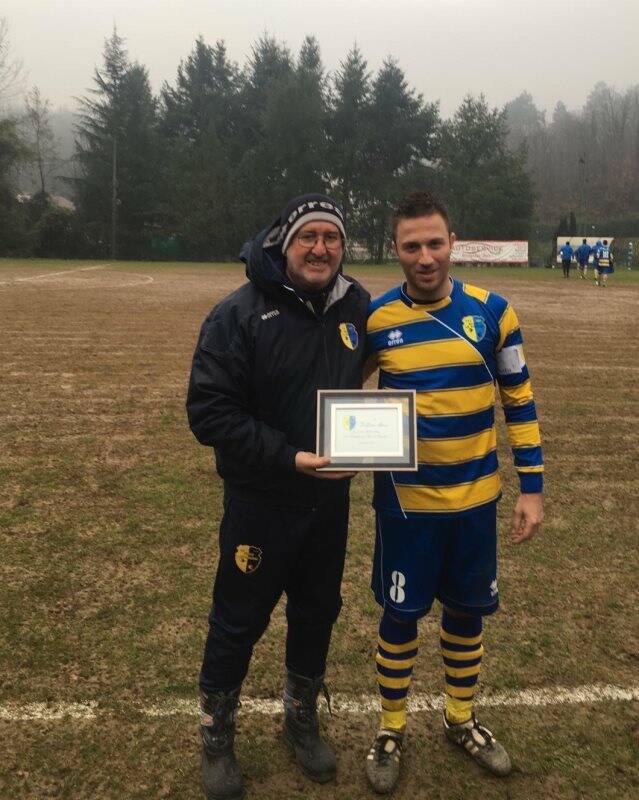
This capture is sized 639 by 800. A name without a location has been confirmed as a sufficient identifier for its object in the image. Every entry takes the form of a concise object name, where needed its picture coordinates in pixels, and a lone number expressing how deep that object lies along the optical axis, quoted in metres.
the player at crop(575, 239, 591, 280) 30.91
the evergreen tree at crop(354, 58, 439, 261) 51.59
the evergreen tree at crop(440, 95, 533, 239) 49.38
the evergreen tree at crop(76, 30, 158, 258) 50.41
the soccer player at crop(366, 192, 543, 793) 2.61
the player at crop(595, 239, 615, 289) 26.14
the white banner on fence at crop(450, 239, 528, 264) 42.75
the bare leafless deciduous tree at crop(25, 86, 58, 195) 54.11
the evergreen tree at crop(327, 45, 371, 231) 51.91
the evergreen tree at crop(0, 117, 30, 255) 43.53
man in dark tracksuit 2.46
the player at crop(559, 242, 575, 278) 30.08
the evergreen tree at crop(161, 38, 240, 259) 50.16
